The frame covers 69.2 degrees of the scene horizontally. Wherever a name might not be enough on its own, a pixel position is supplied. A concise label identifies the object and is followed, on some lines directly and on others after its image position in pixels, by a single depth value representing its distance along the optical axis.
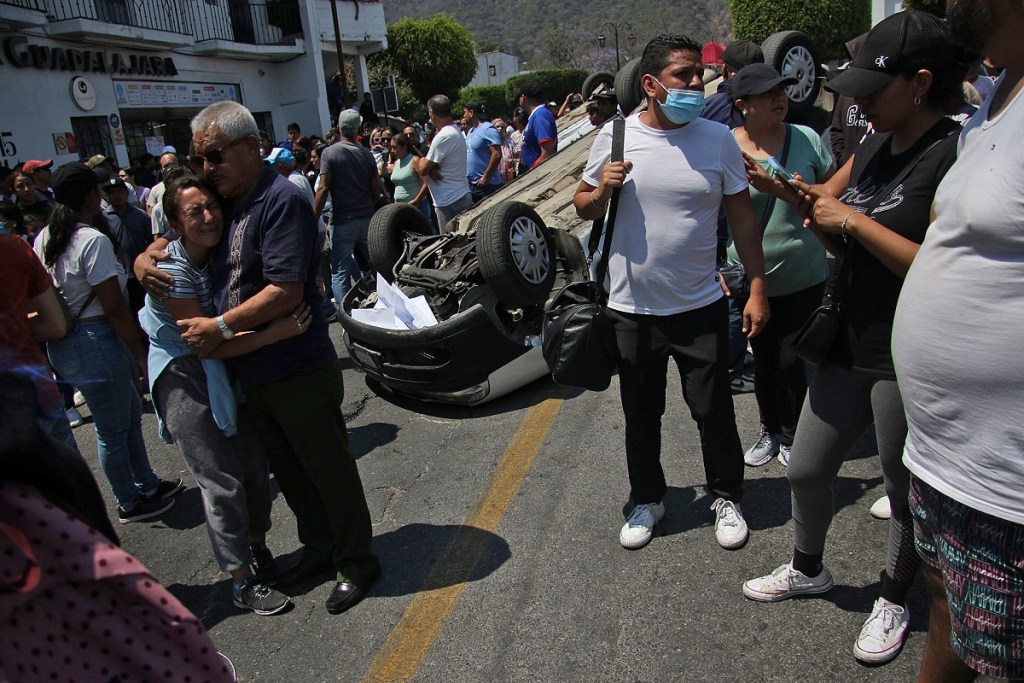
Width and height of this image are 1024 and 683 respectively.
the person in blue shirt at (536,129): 9.09
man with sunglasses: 2.71
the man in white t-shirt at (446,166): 7.70
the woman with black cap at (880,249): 2.14
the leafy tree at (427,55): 36.38
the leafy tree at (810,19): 14.77
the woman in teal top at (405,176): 8.38
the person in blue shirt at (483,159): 8.83
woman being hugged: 2.74
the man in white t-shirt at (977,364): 1.51
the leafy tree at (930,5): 12.13
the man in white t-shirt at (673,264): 2.88
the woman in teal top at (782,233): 3.42
